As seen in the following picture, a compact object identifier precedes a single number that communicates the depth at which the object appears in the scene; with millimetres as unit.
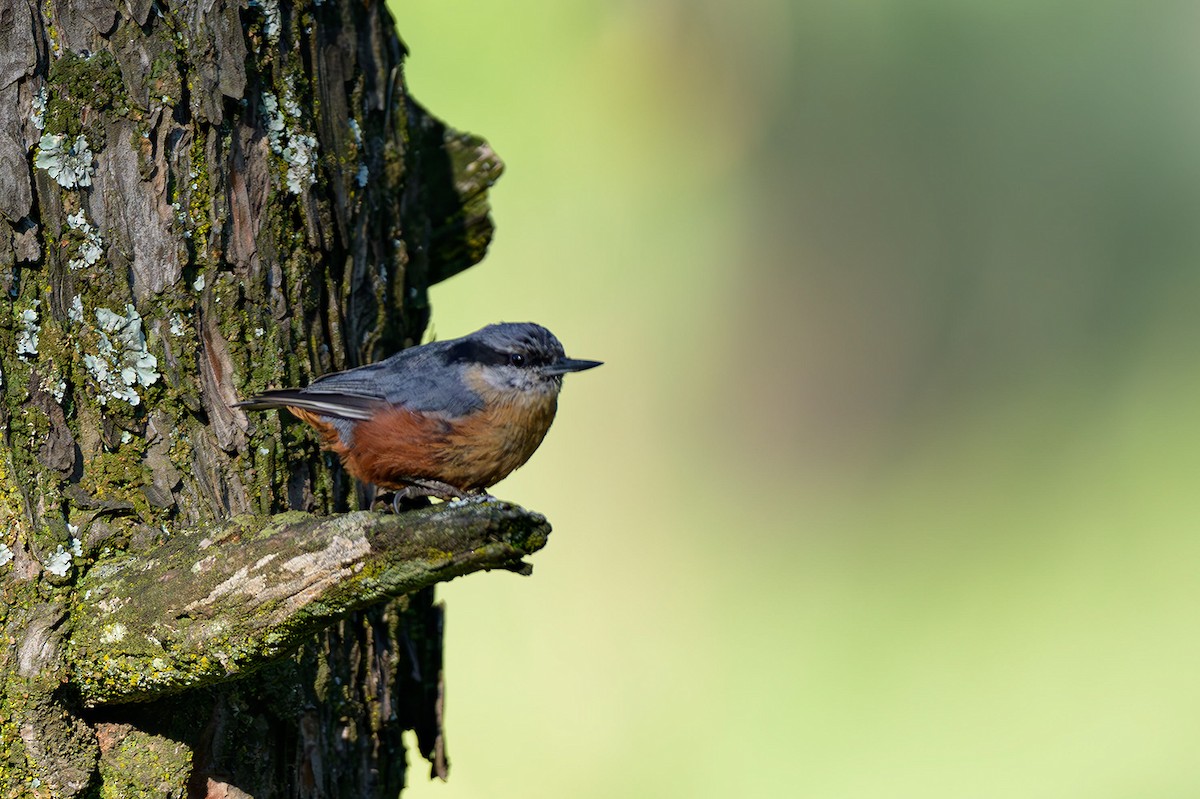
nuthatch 6141
